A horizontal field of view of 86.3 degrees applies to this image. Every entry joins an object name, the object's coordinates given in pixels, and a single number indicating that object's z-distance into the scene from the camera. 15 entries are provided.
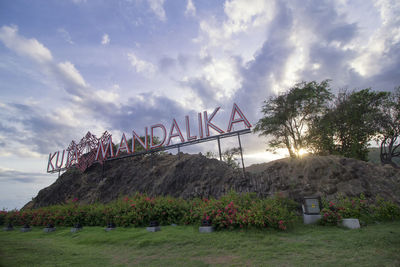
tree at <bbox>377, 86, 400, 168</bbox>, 22.16
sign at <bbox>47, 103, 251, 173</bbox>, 18.45
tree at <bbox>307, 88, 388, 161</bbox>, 21.61
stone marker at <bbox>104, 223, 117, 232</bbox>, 10.34
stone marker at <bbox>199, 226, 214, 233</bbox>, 8.30
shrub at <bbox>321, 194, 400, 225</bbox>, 9.02
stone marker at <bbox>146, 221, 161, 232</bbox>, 9.06
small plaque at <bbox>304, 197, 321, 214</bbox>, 9.72
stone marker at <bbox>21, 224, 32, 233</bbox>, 13.37
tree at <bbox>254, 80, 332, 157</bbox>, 23.64
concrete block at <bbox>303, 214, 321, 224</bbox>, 9.56
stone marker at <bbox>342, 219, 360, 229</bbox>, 8.44
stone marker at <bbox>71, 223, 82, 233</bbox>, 11.15
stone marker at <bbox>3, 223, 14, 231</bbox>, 14.79
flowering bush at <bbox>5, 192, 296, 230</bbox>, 8.32
